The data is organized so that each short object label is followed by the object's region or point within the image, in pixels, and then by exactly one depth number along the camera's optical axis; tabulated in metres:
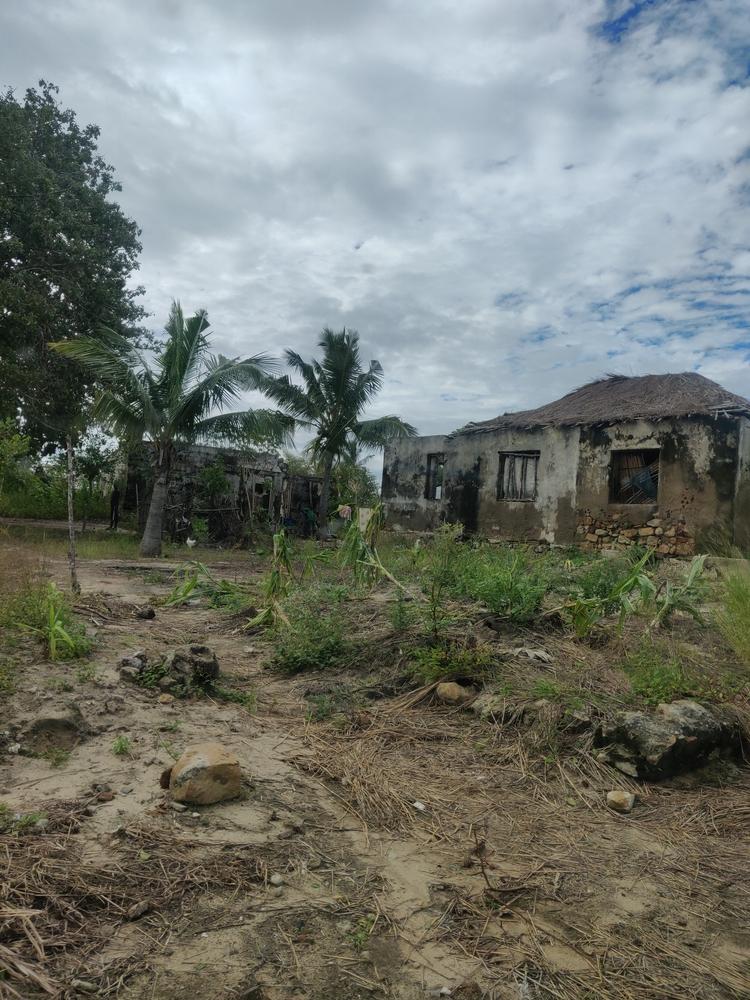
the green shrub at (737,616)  4.28
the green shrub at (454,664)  4.44
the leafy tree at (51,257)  13.47
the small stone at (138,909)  2.00
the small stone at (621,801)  3.11
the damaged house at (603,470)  10.98
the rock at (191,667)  4.29
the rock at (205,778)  2.72
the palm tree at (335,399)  18.05
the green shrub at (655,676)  3.75
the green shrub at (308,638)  5.02
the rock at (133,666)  4.20
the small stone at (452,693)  4.28
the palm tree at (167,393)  12.71
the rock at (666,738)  3.36
